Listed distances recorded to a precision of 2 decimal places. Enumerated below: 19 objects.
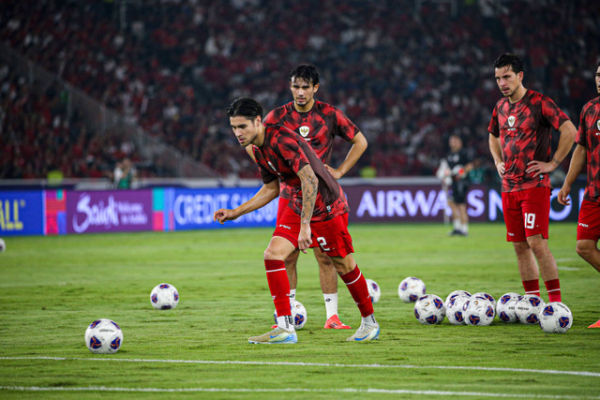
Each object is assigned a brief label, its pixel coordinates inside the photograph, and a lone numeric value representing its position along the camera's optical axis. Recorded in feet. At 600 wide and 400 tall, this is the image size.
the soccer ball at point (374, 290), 70.64
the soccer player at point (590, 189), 55.11
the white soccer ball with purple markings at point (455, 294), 59.65
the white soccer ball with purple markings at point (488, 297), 58.73
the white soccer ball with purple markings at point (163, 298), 69.15
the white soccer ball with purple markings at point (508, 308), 58.65
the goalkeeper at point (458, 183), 151.53
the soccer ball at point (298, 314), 56.85
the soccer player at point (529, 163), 58.34
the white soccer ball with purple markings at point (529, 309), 57.88
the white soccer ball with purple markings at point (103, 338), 47.78
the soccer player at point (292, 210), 48.32
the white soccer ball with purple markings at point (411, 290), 71.46
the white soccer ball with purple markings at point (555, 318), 53.26
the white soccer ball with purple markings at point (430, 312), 58.59
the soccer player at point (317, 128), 57.41
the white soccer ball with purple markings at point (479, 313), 57.41
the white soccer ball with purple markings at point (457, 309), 58.13
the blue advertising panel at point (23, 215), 167.32
